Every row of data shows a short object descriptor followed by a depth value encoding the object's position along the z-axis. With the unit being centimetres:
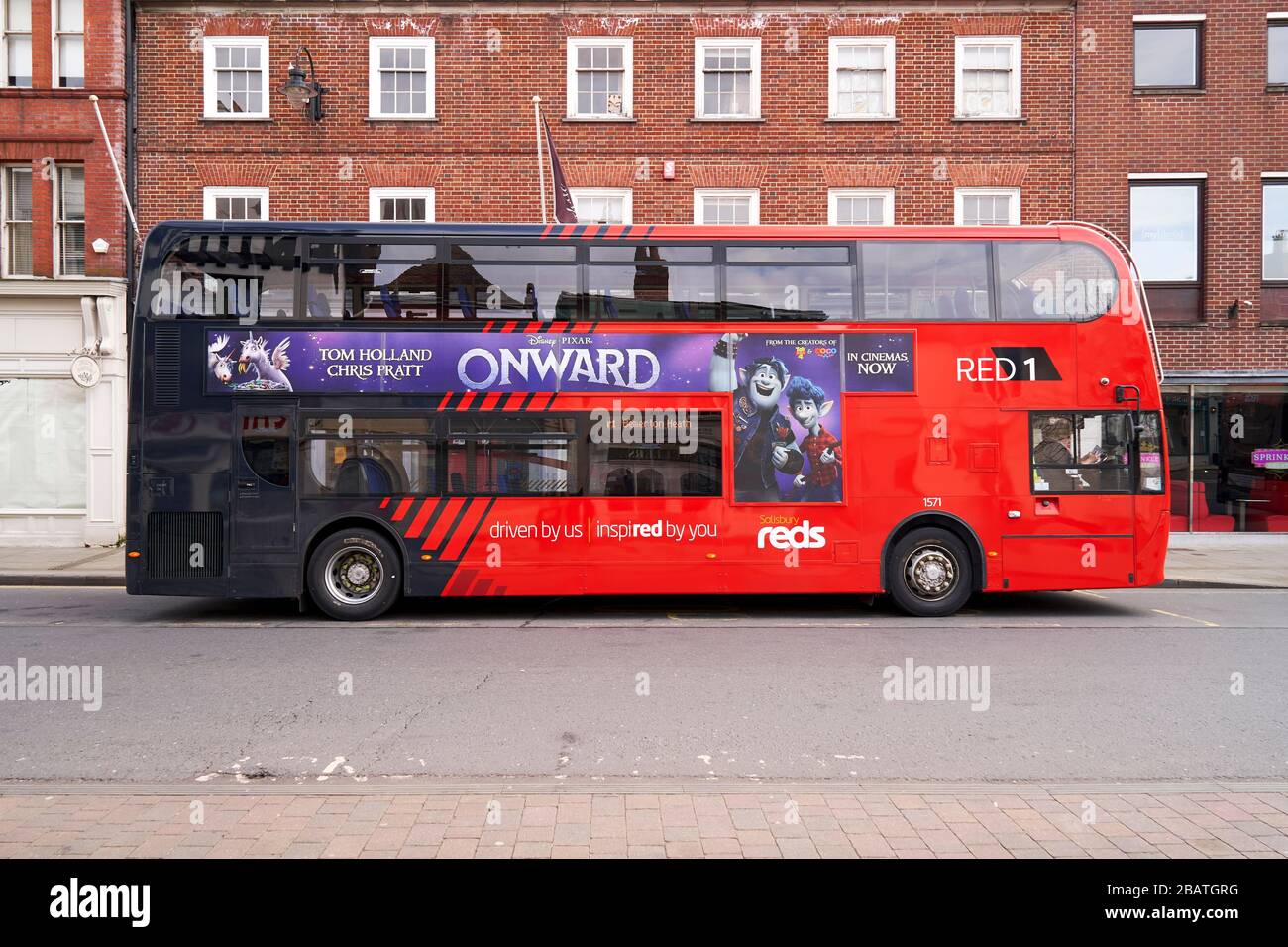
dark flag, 1418
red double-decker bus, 965
